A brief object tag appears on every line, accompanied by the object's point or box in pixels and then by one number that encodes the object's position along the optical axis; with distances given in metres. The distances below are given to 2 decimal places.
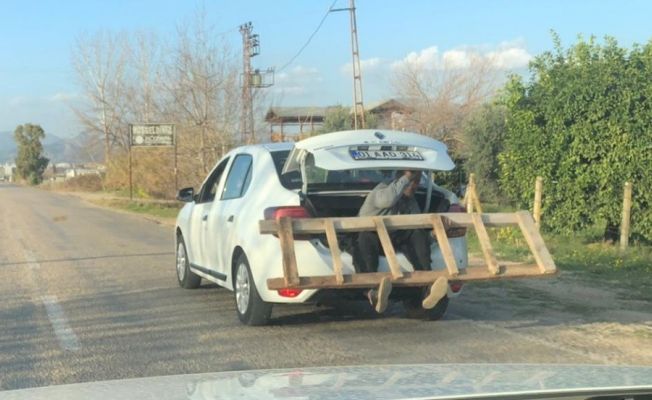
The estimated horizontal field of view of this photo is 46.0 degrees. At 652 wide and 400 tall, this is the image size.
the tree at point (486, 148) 25.91
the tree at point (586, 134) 12.42
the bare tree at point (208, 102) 28.98
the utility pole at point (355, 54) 29.09
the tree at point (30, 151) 109.12
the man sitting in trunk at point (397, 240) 6.51
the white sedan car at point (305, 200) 6.84
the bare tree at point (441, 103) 40.09
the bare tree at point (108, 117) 51.34
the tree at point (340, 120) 37.53
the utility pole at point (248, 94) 29.03
